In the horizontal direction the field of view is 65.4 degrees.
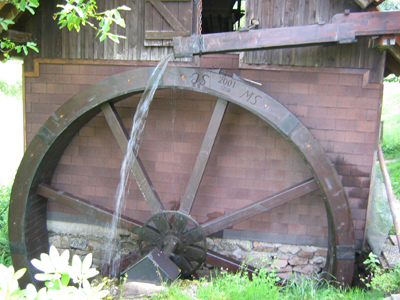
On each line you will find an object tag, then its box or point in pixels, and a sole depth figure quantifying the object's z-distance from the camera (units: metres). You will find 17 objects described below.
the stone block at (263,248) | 3.88
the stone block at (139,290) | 2.62
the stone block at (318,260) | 3.80
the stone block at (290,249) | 3.85
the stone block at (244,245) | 3.90
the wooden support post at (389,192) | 2.88
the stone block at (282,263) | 3.89
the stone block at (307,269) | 3.85
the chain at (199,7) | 3.64
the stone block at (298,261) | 3.84
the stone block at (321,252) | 3.78
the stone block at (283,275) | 3.91
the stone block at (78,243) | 4.30
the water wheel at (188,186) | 3.10
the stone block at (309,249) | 3.80
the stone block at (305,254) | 3.81
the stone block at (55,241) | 4.31
